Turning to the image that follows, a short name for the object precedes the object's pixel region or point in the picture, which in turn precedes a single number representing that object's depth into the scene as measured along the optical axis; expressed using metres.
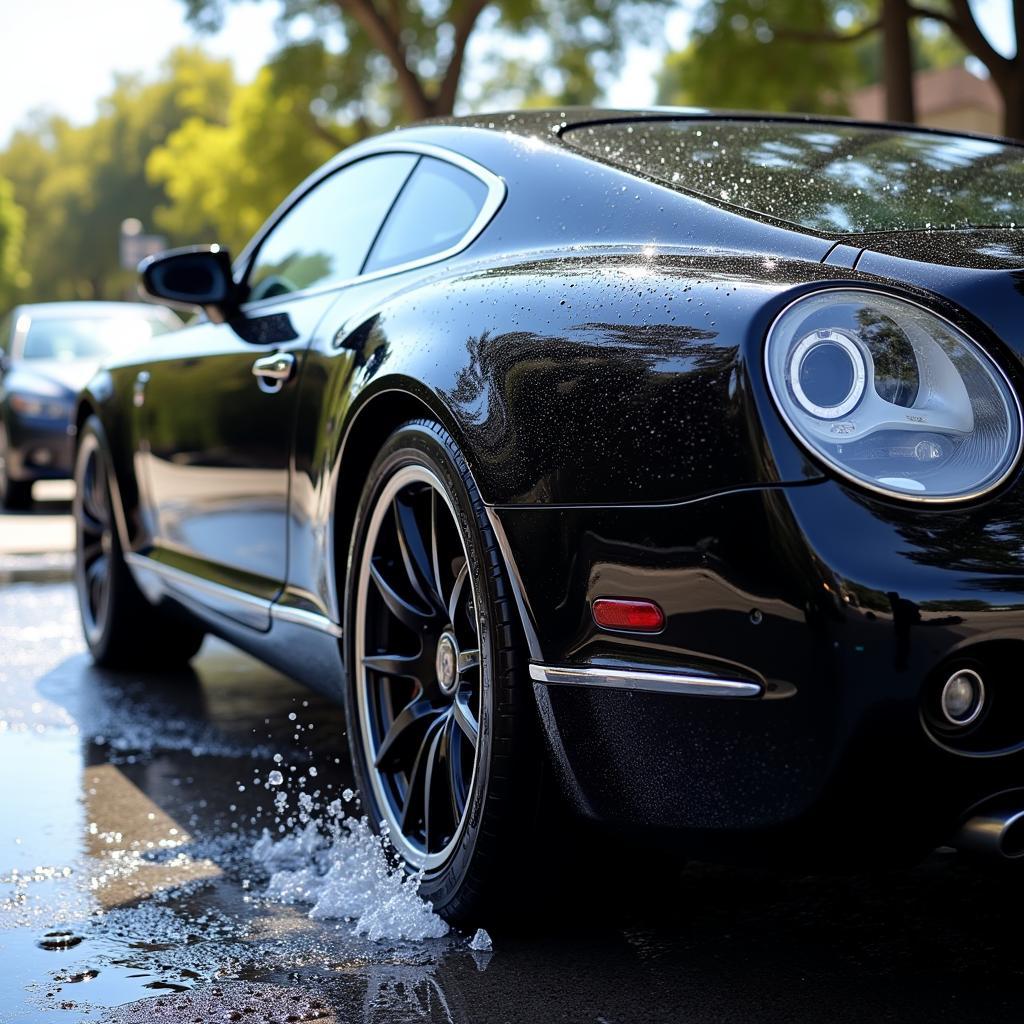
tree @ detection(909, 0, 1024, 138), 14.20
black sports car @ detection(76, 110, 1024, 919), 2.17
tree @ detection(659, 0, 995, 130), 17.98
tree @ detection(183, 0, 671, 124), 21.78
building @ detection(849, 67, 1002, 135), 56.78
